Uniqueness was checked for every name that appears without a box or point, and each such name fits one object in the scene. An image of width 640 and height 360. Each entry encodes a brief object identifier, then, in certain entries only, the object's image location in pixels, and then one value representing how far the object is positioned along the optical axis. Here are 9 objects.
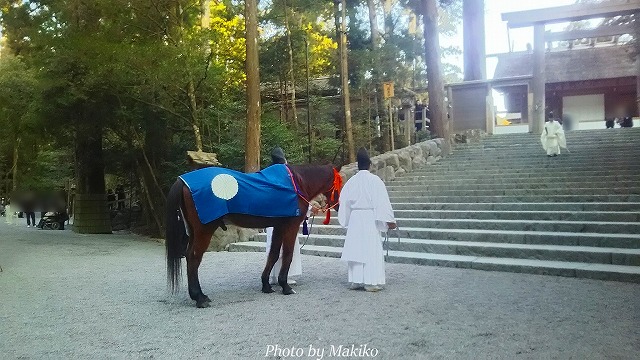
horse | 5.39
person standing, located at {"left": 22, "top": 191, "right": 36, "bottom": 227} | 21.53
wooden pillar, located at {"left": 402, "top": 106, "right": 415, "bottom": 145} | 19.00
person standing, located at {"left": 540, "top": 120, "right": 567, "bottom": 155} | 13.26
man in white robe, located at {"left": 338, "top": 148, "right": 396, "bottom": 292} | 5.96
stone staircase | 7.01
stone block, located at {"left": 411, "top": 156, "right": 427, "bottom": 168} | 14.49
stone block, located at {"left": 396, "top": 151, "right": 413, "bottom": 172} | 13.87
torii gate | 16.16
